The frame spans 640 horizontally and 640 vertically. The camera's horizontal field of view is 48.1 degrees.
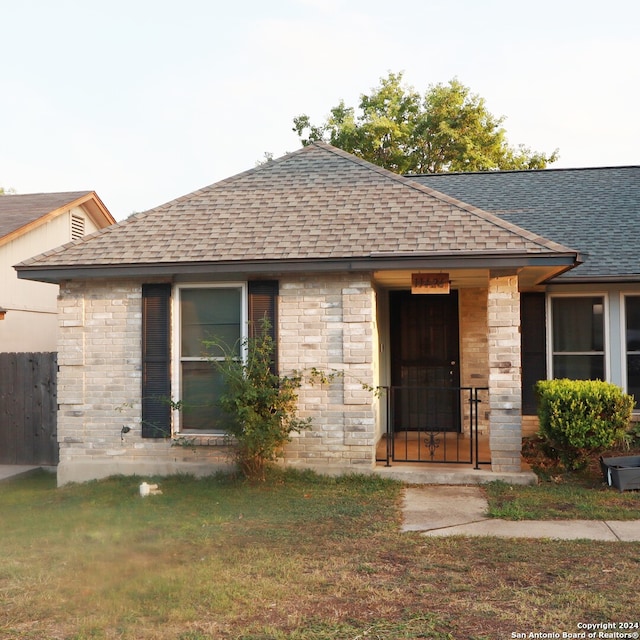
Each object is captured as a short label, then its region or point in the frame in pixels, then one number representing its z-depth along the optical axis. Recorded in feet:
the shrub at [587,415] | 26.50
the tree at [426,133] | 88.79
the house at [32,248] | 46.37
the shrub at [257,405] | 26.37
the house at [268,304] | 27.61
